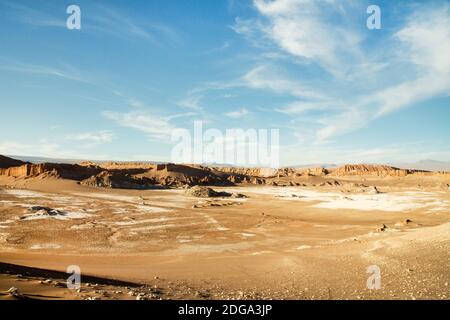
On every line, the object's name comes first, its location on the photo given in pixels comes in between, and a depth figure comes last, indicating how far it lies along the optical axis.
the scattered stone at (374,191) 54.82
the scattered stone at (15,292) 6.85
